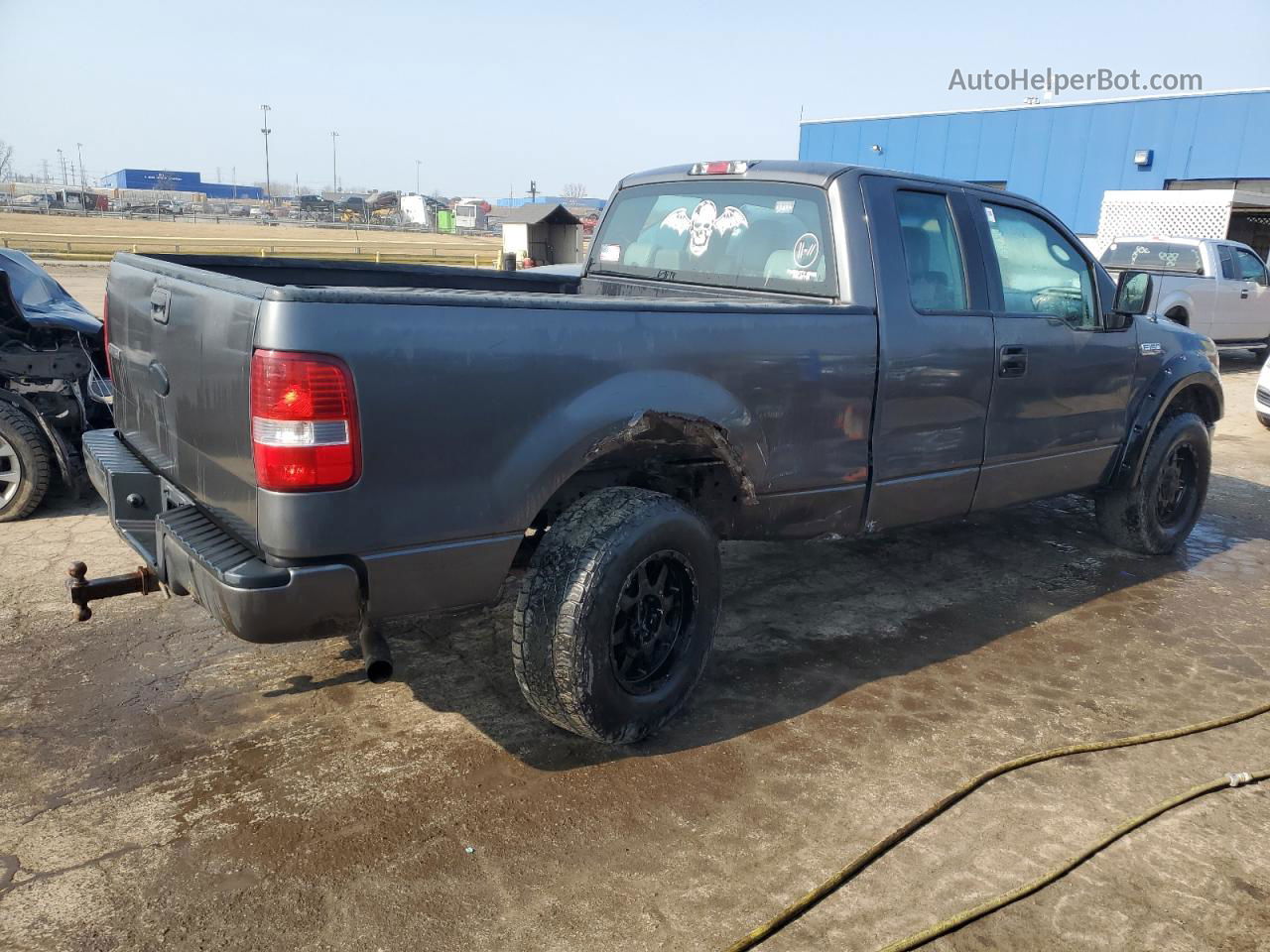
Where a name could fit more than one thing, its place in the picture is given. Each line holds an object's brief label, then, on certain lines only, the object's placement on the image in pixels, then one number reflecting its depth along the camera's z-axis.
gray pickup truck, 2.56
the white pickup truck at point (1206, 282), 13.61
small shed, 16.39
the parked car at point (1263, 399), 10.05
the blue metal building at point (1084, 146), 22.86
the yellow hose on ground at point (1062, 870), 2.49
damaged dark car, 5.32
